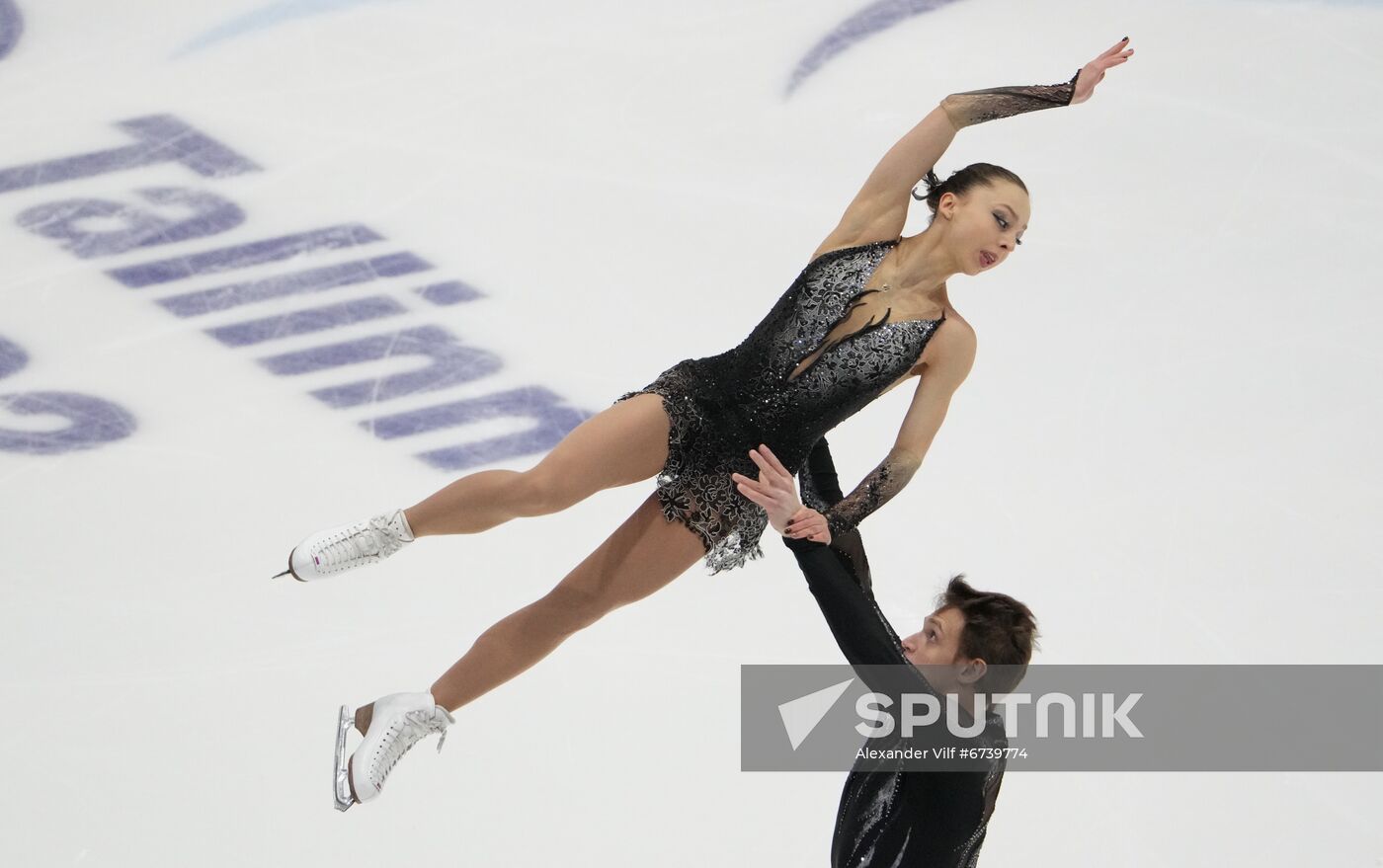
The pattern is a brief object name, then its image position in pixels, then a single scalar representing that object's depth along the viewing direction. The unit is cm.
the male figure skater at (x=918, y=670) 688
